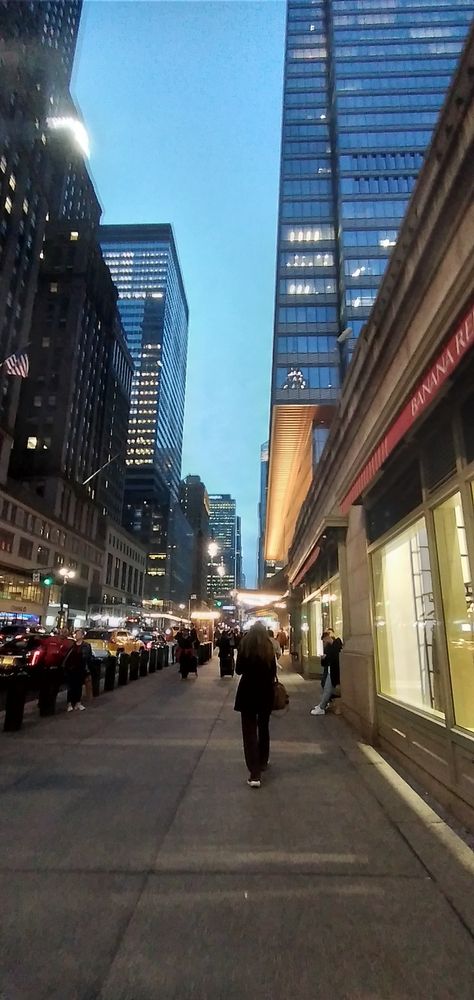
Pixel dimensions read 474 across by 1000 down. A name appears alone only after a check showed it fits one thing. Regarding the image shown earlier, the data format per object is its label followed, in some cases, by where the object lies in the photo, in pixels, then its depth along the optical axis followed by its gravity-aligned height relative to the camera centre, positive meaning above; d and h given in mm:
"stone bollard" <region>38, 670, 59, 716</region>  10008 -1037
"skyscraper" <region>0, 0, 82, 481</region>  65875 +66333
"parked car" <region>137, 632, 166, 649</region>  40331 +360
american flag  27284 +14468
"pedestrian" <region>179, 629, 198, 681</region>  18297 -619
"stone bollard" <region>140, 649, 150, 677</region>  19103 -707
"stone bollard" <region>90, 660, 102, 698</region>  13170 -891
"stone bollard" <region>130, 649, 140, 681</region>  17406 -723
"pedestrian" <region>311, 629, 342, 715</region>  10258 -465
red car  16016 -477
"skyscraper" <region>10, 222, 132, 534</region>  80875 +44668
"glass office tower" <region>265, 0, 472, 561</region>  42125 +46427
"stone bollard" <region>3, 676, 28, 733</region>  8438 -1109
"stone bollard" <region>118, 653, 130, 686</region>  15758 -779
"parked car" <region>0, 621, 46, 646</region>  22769 +485
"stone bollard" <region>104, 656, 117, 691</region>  14268 -844
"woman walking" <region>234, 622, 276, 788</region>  5555 -539
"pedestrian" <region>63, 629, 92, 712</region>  10680 -596
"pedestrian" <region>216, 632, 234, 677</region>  18797 -456
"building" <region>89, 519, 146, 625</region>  87062 +12448
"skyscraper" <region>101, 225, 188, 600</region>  157000 +89167
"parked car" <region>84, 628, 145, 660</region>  25594 +29
